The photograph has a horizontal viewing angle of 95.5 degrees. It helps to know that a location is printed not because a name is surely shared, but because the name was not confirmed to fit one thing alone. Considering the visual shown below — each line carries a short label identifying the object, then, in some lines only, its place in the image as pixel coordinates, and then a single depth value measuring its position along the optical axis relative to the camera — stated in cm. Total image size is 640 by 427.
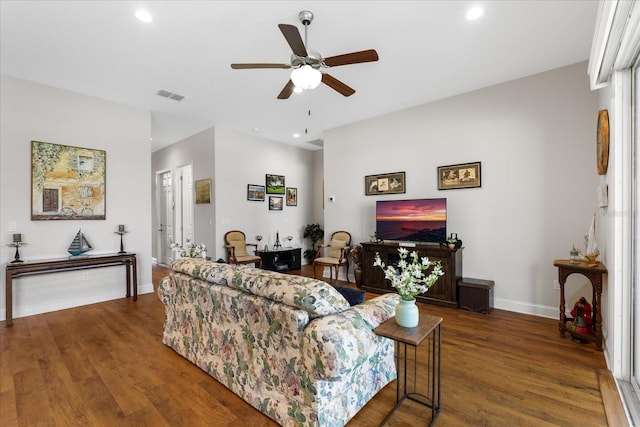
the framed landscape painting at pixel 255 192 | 617
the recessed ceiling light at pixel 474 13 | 240
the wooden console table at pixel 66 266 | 337
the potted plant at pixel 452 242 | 388
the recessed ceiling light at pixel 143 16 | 243
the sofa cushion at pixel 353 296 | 199
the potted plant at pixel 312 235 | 721
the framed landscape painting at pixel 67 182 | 377
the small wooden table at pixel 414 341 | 156
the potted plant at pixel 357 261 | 485
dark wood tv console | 381
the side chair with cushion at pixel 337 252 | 507
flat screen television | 411
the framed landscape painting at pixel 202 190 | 575
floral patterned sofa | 151
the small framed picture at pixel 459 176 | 397
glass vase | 168
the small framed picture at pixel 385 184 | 474
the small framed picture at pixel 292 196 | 697
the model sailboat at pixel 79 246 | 394
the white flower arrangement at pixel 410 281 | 167
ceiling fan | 228
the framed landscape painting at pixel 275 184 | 653
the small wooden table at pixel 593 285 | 260
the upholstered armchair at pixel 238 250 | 539
